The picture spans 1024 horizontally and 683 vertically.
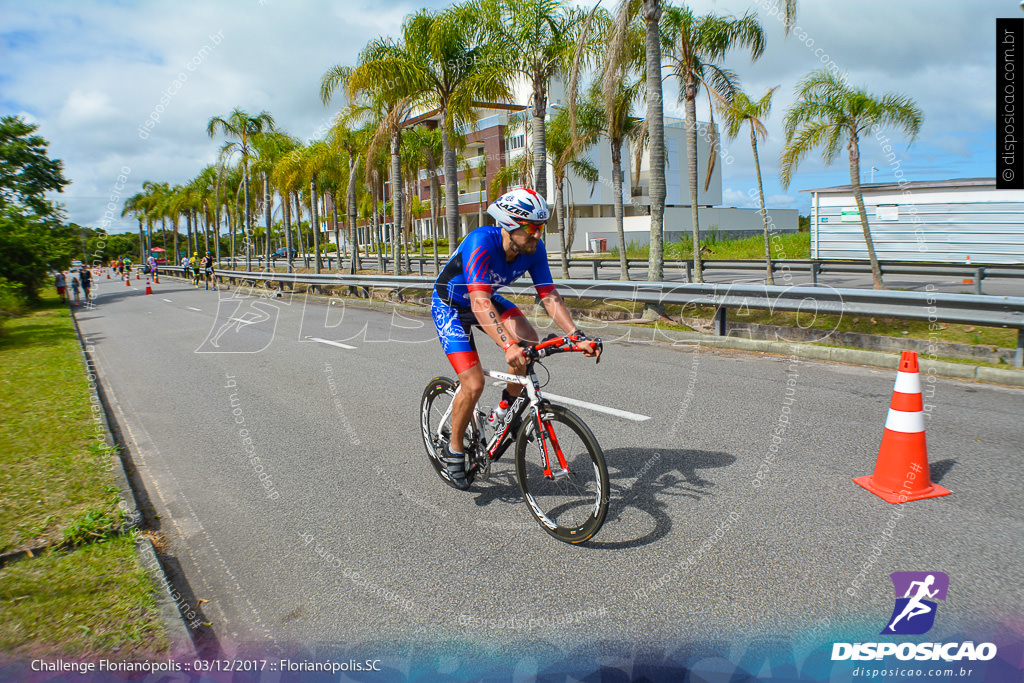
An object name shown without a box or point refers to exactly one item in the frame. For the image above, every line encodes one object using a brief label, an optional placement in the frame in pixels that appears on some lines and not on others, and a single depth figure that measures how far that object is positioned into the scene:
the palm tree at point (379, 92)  21.20
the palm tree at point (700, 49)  17.92
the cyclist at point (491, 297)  3.90
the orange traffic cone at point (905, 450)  4.37
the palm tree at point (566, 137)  22.42
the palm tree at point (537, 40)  17.58
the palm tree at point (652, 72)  13.02
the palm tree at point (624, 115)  17.18
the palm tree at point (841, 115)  14.60
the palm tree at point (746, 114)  17.83
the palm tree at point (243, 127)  46.79
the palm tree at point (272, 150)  43.59
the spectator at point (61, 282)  30.55
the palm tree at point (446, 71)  19.14
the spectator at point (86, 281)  30.77
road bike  3.74
